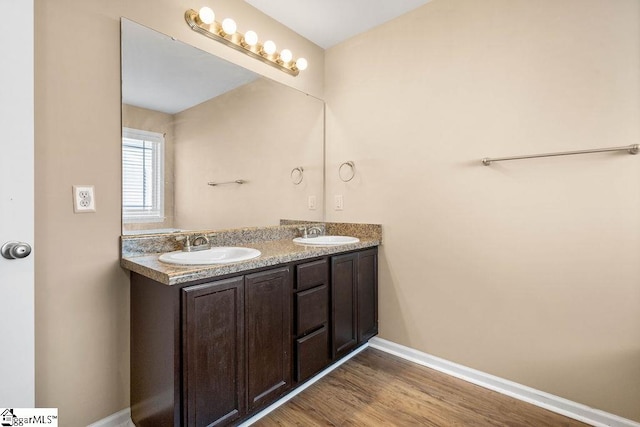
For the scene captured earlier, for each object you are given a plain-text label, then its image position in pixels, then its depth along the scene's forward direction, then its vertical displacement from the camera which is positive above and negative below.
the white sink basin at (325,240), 2.03 -0.22
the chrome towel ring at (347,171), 2.39 +0.30
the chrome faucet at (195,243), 1.62 -0.19
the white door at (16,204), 1.10 +0.01
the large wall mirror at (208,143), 1.53 +0.41
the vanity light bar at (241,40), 1.67 +1.04
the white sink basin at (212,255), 1.30 -0.23
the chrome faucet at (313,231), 2.33 -0.17
